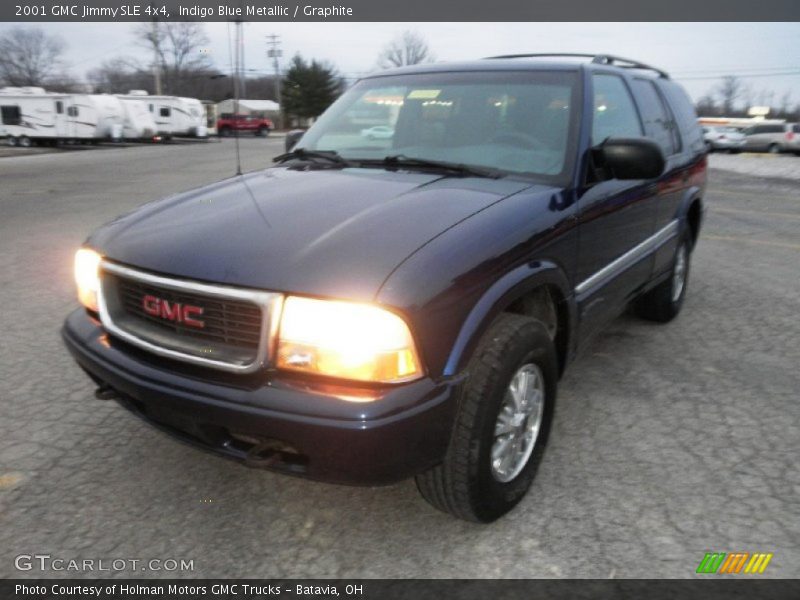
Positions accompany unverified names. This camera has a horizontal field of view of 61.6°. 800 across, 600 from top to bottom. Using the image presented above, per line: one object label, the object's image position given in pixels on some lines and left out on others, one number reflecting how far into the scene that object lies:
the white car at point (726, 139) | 31.97
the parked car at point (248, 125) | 50.06
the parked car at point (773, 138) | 27.91
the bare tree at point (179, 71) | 67.19
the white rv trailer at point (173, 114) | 39.53
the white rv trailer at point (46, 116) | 31.64
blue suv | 2.06
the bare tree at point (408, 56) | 64.25
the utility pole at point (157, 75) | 49.12
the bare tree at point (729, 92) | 104.19
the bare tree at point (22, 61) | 68.75
